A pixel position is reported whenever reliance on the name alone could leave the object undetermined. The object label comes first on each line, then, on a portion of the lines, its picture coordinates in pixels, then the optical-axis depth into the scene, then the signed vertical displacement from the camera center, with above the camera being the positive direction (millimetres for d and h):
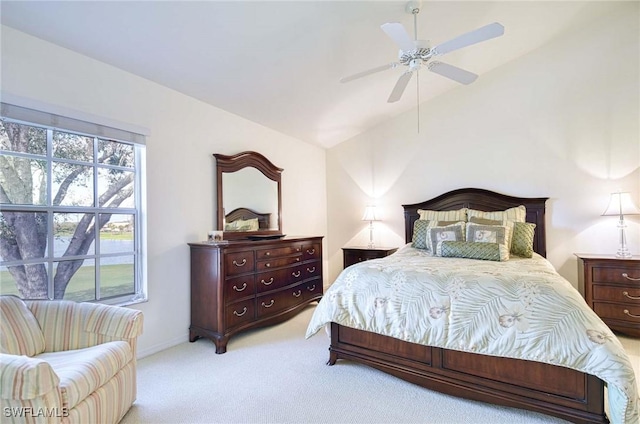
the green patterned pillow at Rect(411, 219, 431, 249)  3975 -309
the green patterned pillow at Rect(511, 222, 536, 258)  3465 -356
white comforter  1679 -689
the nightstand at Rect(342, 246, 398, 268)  4402 -606
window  2146 +59
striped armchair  1312 -759
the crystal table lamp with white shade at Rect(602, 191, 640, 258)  3350 -37
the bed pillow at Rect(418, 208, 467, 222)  4031 -70
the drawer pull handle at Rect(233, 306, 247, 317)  3061 -990
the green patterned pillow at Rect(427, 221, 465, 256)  3539 -282
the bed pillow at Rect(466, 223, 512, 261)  3332 -273
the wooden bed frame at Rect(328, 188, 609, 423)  1769 -1088
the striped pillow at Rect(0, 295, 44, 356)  1677 -627
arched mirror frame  3485 +544
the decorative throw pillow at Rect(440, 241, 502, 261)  3084 -416
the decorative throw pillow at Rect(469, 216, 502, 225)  3609 -140
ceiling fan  2141 +1207
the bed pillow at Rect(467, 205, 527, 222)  3775 -72
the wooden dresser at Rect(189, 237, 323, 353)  2938 -759
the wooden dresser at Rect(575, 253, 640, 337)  3121 -857
